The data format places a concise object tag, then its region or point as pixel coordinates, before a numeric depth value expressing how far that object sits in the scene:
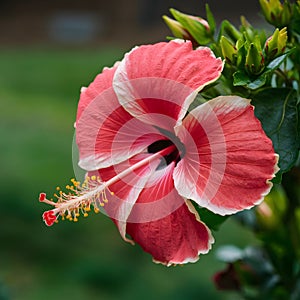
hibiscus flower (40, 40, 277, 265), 0.43
